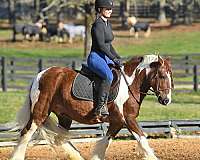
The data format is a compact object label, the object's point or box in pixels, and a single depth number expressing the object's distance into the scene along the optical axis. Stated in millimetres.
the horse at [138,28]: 102562
